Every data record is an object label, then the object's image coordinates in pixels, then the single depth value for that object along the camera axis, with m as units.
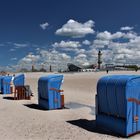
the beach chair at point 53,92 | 7.44
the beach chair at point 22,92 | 10.42
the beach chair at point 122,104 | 4.46
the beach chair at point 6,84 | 13.20
